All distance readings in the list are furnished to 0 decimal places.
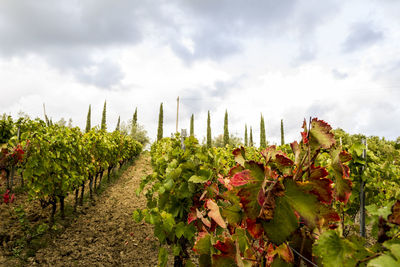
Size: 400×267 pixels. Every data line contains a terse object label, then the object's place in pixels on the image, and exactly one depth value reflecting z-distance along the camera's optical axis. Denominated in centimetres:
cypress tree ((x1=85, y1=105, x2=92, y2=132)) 4886
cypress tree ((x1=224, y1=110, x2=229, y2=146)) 4797
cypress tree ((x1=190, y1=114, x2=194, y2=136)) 5069
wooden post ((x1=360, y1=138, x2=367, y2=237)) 267
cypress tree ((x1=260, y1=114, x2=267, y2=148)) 4838
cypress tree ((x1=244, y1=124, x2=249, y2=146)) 5141
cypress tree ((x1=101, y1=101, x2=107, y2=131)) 5031
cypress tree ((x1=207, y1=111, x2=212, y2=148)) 4814
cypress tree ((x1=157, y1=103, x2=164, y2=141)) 4541
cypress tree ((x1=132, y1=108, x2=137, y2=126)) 4978
